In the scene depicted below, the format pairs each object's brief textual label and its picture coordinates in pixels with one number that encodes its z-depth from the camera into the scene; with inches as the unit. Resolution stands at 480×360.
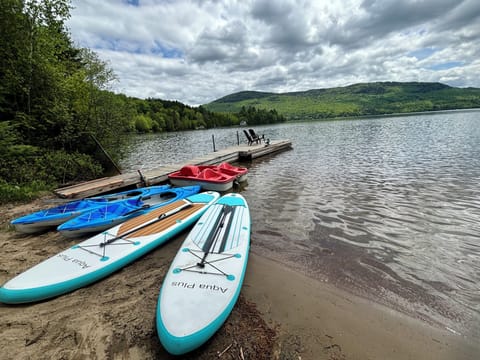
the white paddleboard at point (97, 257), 133.1
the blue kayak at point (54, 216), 219.1
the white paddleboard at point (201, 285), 100.0
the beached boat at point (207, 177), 380.5
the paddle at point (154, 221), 182.3
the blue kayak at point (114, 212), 208.1
